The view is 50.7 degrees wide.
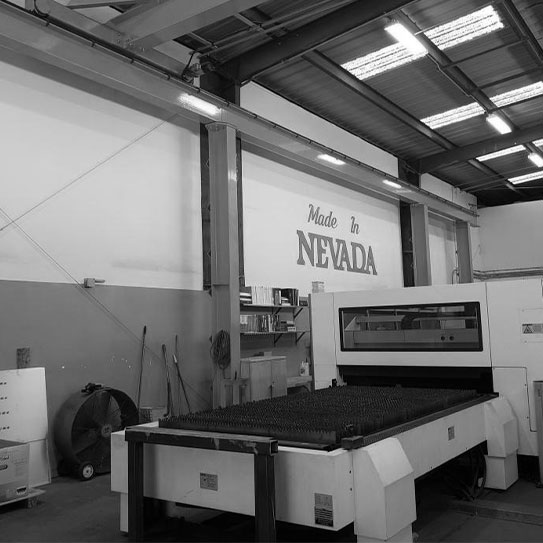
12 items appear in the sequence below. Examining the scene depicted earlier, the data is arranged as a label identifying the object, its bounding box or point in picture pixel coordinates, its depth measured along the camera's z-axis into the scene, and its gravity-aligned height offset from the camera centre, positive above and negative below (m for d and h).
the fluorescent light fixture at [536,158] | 9.73 +2.86
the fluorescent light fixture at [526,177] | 10.91 +2.87
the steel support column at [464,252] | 11.20 +1.48
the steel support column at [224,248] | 5.19 +0.80
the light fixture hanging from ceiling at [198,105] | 5.05 +2.08
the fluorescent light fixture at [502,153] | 9.44 +2.93
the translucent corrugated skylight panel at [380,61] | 6.01 +2.89
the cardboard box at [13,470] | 3.15 -0.71
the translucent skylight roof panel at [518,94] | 7.29 +3.00
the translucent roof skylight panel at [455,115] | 7.68 +2.90
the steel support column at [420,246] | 9.33 +1.36
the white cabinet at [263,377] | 5.29 -0.41
